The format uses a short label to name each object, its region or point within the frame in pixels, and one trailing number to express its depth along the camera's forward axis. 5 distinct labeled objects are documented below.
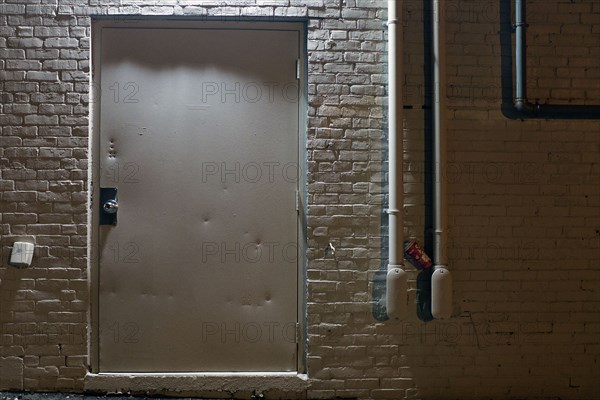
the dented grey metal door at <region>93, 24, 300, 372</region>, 3.94
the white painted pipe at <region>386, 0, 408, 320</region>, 3.85
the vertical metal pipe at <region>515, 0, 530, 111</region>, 3.98
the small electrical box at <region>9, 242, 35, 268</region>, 3.79
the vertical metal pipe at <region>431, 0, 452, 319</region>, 3.84
